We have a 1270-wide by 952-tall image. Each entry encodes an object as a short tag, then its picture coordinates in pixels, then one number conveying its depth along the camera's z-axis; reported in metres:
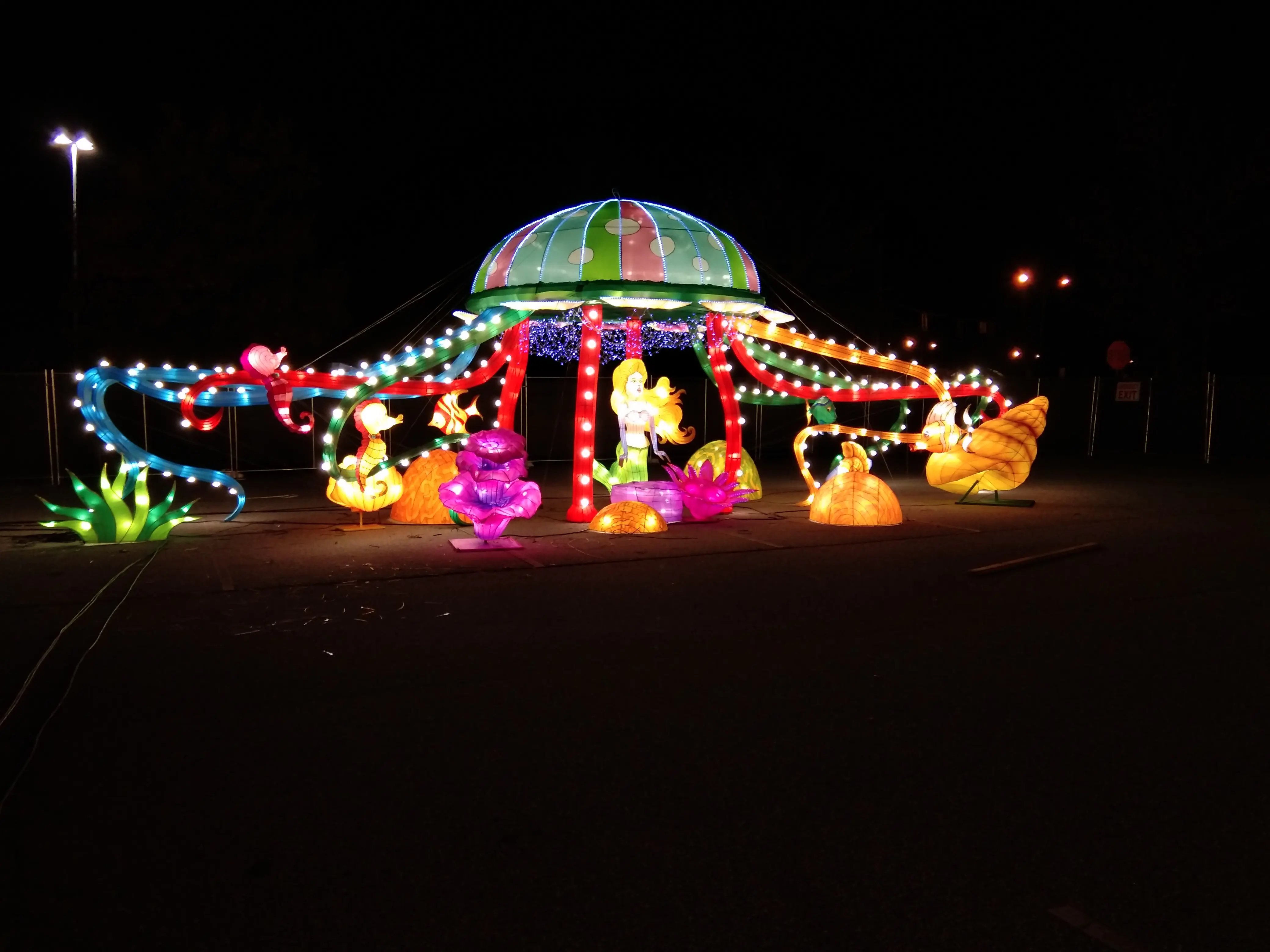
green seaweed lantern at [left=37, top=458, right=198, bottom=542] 10.62
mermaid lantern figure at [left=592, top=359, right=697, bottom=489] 12.66
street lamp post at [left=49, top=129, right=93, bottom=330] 17.39
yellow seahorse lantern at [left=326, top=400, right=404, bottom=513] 11.98
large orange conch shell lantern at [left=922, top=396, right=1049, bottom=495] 14.33
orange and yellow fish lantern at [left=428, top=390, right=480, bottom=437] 13.04
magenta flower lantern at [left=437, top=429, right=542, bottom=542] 10.17
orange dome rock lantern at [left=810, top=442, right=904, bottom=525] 12.07
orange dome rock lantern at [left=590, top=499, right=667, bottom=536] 11.25
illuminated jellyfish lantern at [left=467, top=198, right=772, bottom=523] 11.91
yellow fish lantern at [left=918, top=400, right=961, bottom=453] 14.95
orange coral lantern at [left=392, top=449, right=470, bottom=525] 12.30
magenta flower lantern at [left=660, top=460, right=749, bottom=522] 12.36
